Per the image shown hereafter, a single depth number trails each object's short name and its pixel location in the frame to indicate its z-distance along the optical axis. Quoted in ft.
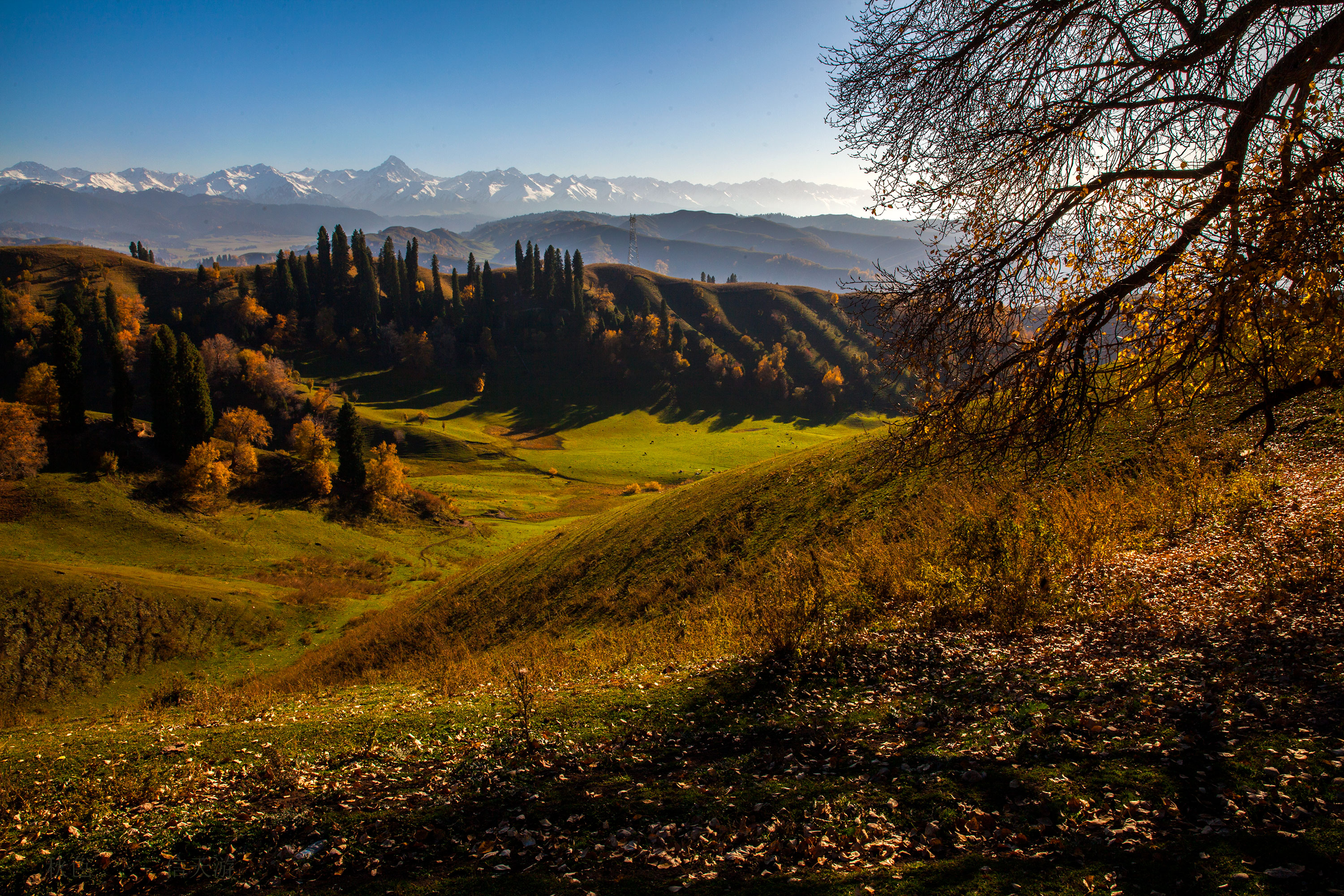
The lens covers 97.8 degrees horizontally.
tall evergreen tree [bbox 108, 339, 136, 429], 276.82
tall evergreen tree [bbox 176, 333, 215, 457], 281.13
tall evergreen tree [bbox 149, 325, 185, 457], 274.57
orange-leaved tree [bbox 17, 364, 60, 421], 260.01
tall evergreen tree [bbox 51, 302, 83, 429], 261.24
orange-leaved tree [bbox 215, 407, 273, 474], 287.48
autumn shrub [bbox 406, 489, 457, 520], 317.22
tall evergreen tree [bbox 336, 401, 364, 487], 309.01
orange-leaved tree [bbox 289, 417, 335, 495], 296.51
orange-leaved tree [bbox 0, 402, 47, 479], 229.04
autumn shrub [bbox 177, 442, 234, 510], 256.11
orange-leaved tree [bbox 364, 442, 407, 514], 306.35
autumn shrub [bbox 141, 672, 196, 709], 68.64
